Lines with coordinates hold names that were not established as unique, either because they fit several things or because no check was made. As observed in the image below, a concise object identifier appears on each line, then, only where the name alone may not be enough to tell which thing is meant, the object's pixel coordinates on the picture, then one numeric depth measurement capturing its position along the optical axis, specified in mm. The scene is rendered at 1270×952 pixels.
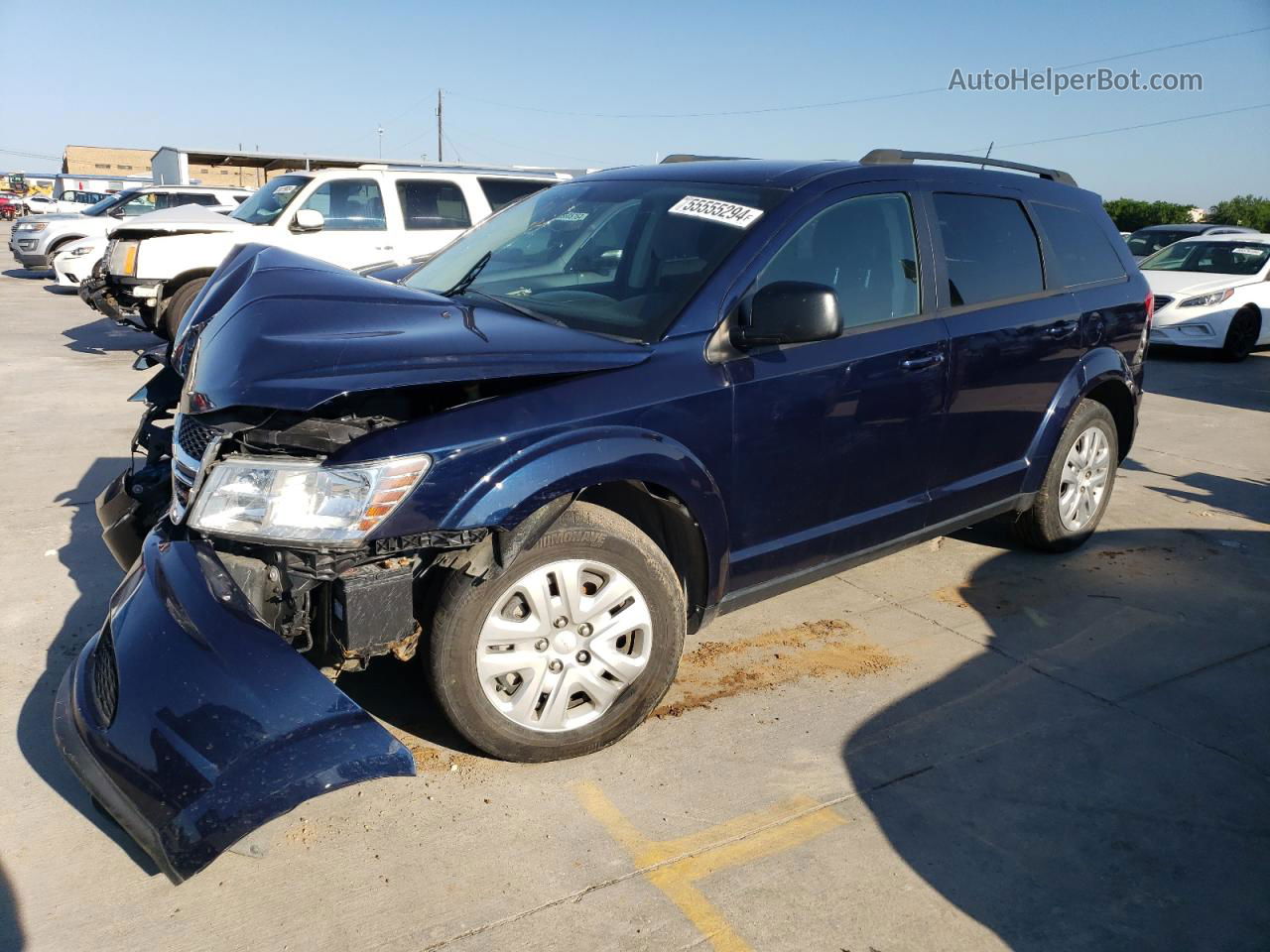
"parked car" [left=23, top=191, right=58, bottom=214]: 37569
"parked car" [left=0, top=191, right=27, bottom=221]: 43841
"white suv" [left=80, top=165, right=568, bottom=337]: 9945
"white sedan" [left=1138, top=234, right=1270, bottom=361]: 12406
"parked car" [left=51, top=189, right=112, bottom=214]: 26984
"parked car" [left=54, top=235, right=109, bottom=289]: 15148
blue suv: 2518
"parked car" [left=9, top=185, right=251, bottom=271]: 16750
